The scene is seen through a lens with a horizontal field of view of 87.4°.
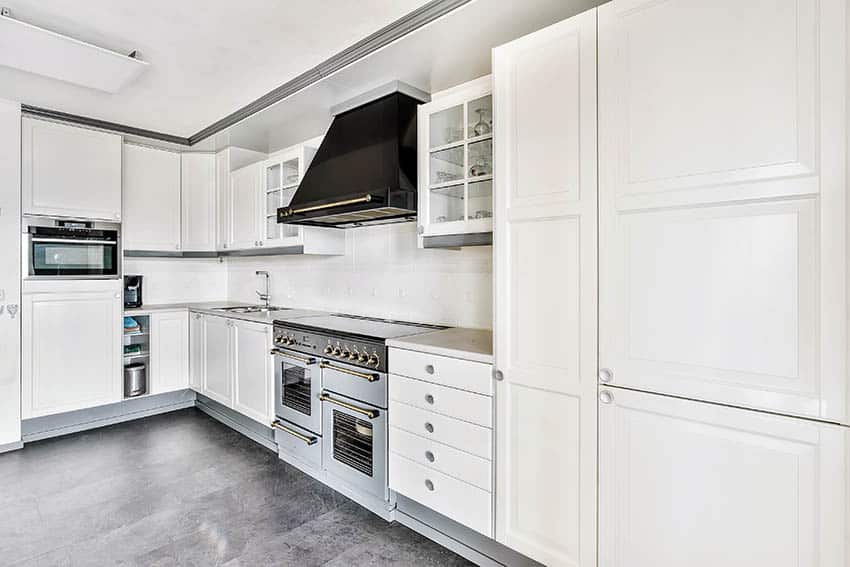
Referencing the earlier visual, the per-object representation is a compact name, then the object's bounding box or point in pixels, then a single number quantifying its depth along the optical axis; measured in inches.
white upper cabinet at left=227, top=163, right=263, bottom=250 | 151.7
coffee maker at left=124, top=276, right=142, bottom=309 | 163.3
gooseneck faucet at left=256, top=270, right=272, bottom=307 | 166.9
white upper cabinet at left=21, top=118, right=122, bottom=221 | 131.4
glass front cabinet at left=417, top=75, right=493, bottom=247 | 88.7
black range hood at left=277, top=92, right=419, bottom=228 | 99.7
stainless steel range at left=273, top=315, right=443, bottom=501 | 94.3
